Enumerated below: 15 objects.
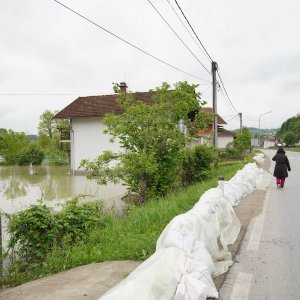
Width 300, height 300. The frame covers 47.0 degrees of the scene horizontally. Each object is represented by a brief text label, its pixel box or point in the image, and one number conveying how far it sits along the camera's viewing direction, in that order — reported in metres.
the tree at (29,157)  42.25
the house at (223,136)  63.01
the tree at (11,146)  45.78
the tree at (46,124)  74.50
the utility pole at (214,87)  19.56
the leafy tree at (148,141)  10.50
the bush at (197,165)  15.48
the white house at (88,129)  27.25
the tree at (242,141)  38.88
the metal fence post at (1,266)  5.35
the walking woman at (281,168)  13.52
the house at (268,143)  141.34
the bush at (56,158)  41.53
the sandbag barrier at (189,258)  3.18
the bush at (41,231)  5.96
